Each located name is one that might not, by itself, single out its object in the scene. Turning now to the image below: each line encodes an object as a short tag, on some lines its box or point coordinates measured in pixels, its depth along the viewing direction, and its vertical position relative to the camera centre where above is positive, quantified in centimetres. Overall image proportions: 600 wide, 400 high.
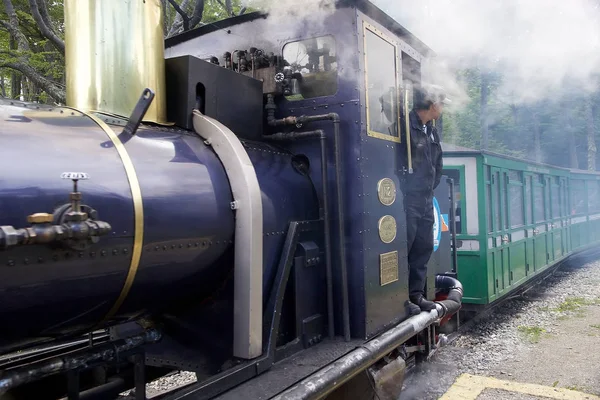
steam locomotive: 199 +0
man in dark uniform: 398 +13
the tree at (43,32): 735 +281
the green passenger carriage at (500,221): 754 -30
